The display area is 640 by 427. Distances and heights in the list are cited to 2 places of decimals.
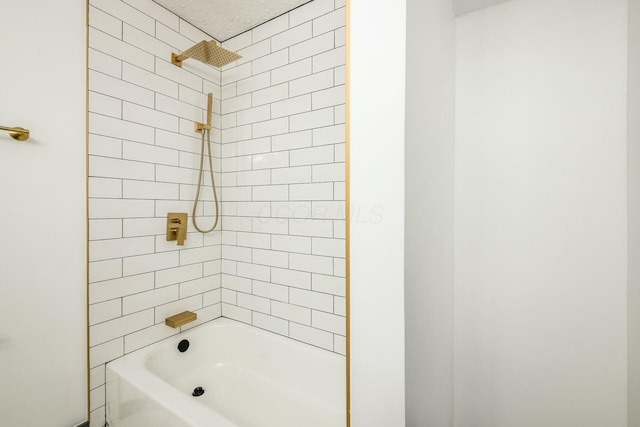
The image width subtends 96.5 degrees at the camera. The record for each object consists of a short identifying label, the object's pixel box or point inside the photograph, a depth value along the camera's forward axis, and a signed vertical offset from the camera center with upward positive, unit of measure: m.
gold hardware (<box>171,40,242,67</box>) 1.56 +0.93
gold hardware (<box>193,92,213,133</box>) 1.83 +0.60
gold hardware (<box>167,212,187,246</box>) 1.71 -0.07
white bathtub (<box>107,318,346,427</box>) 1.27 -0.92
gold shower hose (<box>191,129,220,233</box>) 1.82 +0.21
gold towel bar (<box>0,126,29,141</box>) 1.14 +0.33
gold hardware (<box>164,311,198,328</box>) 1.70 -0.63
